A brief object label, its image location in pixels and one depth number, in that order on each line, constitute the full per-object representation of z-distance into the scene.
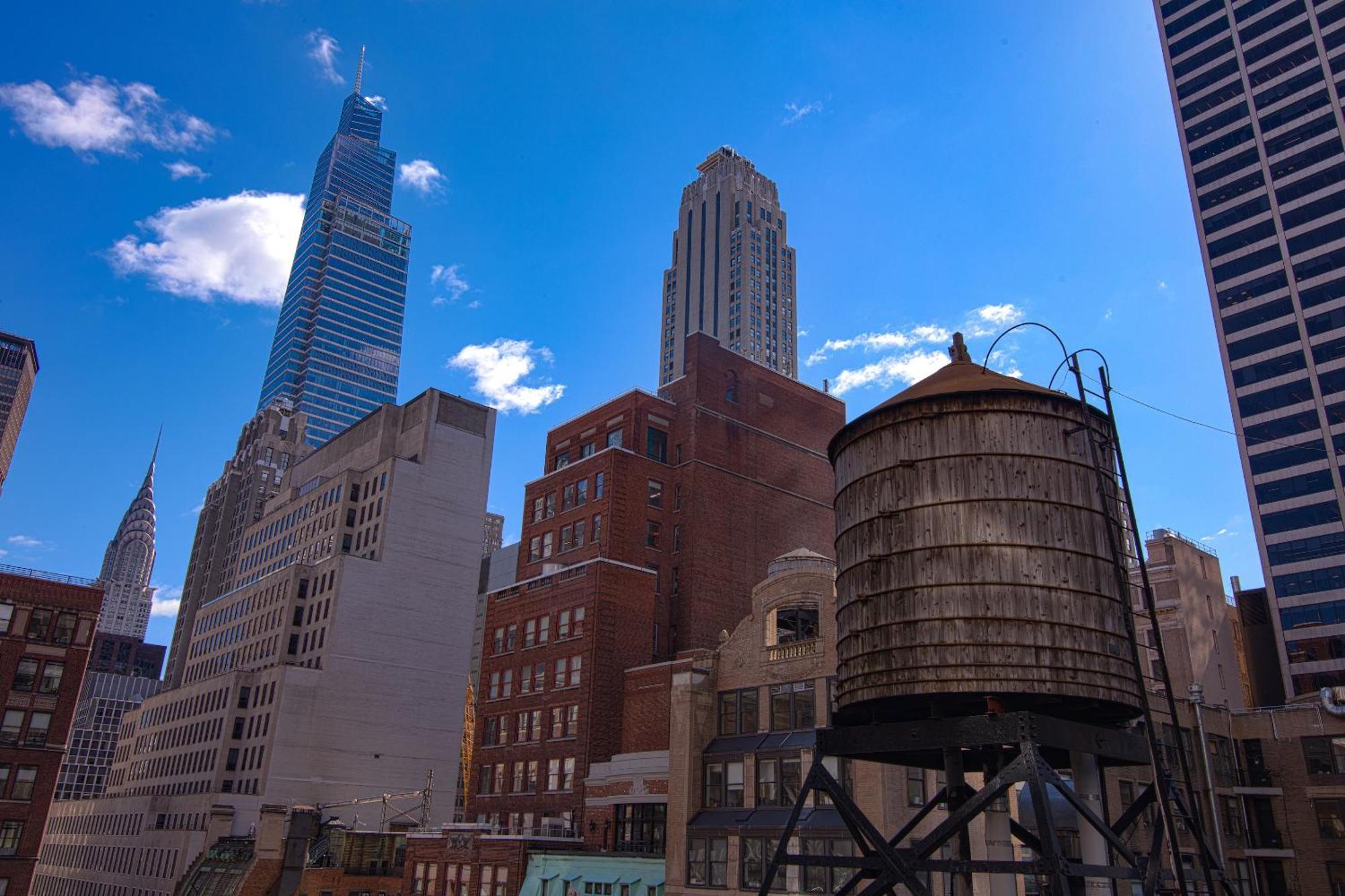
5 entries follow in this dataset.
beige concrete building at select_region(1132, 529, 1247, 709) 59.49
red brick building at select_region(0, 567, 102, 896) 66.31
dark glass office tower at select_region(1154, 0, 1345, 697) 81.00
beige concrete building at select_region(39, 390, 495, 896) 88.94
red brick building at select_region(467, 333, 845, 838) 54.25
